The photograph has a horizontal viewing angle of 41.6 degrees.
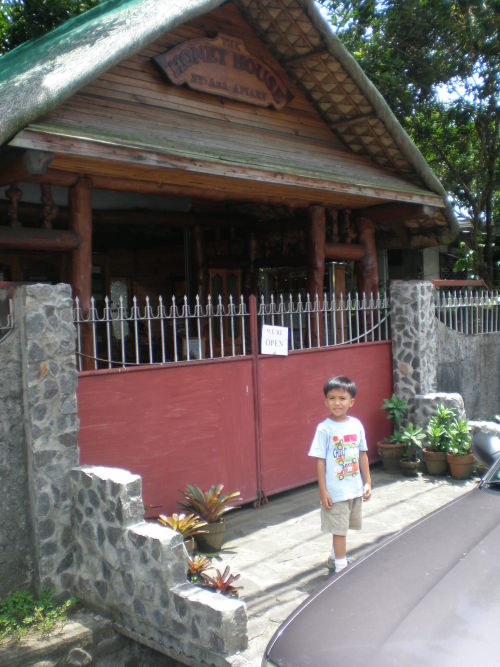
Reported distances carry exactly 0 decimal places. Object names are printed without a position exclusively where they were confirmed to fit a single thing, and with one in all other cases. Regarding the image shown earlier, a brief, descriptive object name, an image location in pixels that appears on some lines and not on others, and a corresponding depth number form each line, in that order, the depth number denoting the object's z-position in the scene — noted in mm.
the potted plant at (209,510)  5371
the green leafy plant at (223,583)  4137
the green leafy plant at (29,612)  4004
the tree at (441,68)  11461
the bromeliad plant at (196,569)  4332
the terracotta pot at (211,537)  5359
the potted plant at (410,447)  7566
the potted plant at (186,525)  4906
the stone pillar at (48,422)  4336
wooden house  5562
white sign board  6559
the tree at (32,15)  11969
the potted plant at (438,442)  7516
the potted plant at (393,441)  7738
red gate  5336
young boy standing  4582
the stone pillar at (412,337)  8086
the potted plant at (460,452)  7355
